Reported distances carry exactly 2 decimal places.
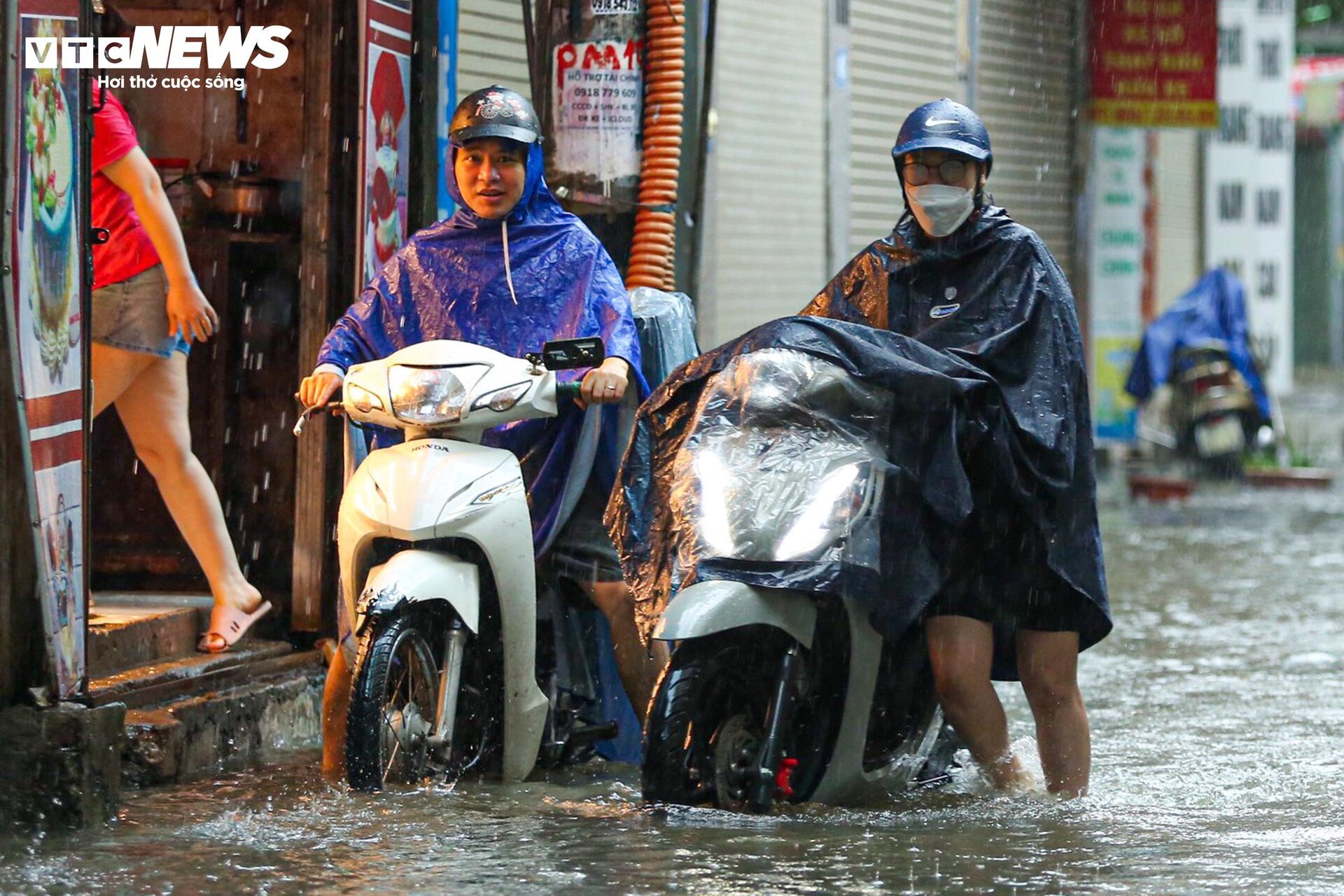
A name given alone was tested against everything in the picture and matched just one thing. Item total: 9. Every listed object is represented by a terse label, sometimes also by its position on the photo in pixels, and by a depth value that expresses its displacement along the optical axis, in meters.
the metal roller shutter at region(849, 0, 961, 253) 26.90
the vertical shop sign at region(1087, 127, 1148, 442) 35.56
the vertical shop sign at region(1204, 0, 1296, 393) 45.29
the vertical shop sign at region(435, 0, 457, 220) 14.45
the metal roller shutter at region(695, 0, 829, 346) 22.83
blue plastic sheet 33.07
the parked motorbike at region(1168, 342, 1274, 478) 32.83
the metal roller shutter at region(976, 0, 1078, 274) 31.73
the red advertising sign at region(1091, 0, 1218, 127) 34.03
